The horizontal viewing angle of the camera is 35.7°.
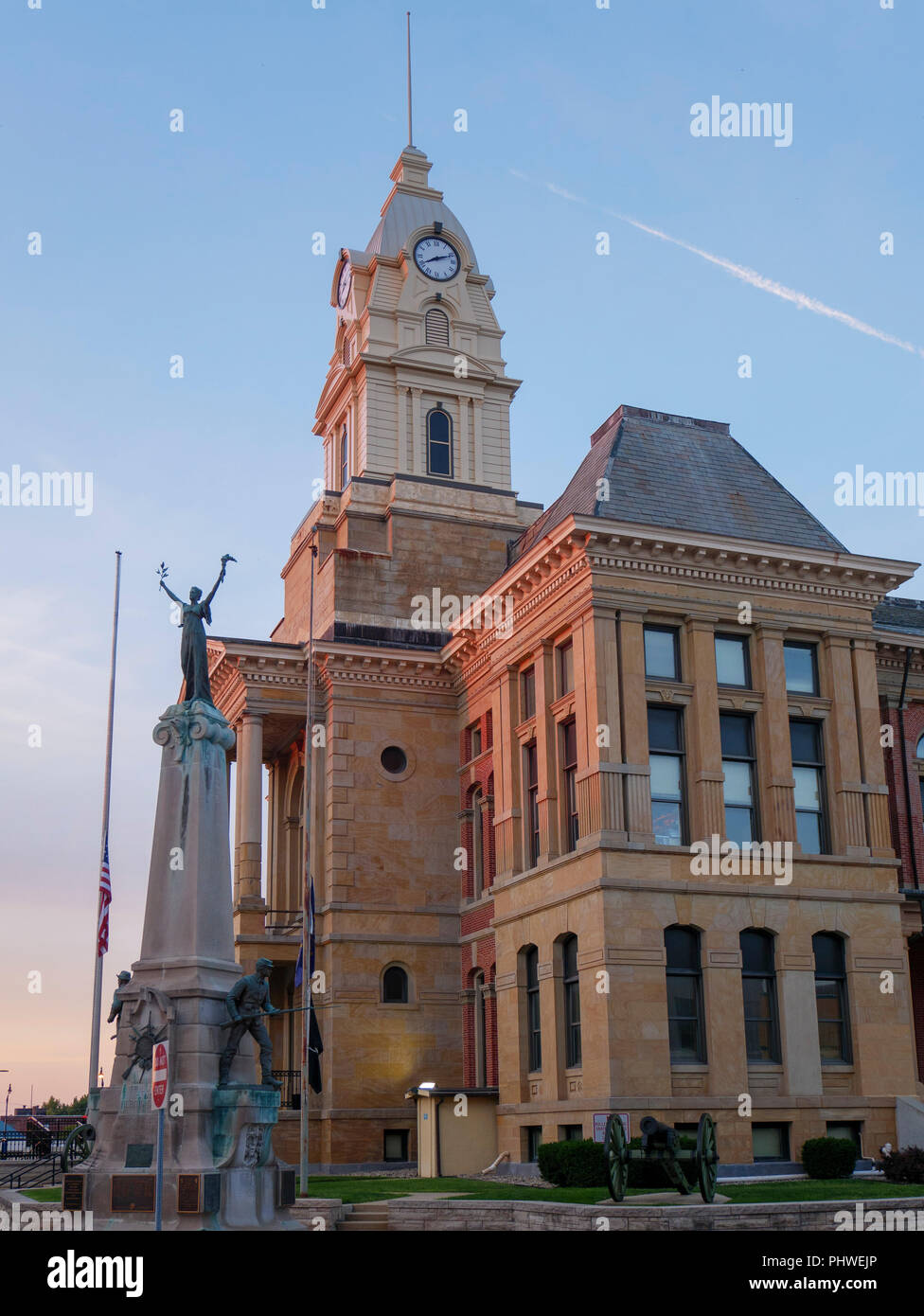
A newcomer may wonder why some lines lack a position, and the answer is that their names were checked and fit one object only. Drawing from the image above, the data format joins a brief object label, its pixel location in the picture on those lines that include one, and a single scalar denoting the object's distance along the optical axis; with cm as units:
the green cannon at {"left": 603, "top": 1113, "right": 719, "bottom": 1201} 2233
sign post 1645
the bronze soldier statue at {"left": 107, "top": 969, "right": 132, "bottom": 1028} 2380
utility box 3606
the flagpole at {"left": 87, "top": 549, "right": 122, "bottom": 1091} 3484
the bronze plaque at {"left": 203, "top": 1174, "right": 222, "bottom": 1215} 2131
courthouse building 3388
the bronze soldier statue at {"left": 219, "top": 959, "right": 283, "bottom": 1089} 2316
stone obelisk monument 2197
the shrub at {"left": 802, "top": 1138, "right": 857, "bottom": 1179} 3198
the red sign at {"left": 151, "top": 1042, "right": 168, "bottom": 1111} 1645
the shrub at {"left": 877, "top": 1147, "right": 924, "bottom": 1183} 2931
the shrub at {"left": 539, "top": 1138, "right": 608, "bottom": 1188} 2925
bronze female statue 2631
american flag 3419
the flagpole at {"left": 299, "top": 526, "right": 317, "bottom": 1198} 3100
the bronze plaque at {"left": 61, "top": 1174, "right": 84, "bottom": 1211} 2233
